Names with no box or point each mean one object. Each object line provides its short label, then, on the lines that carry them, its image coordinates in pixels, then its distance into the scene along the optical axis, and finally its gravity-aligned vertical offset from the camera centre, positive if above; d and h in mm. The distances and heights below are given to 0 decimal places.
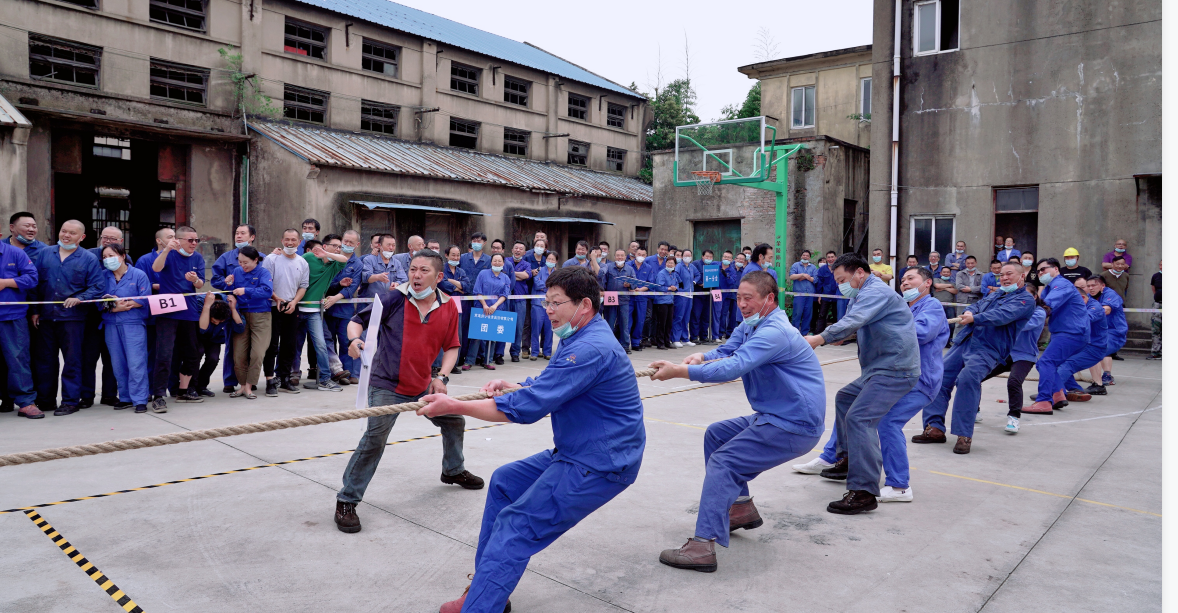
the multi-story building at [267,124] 18812 +4495
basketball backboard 19469 +3485
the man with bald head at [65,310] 7889 -323
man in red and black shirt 5191 -386
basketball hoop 20141 +2743
